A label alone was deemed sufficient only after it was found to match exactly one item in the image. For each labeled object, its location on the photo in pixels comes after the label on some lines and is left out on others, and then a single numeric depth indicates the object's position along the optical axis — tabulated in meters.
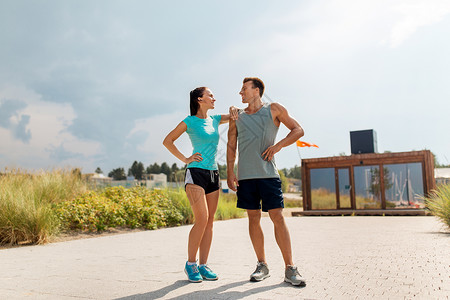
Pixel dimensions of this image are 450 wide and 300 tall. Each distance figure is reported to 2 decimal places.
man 3.25
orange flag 16.42
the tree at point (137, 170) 74.09
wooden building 14.47
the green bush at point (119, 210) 7.87
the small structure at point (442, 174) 21.50
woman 3.31
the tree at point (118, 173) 72.45
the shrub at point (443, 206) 7.10
